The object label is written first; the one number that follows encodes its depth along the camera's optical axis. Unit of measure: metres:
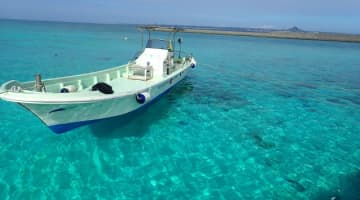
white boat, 7.33
